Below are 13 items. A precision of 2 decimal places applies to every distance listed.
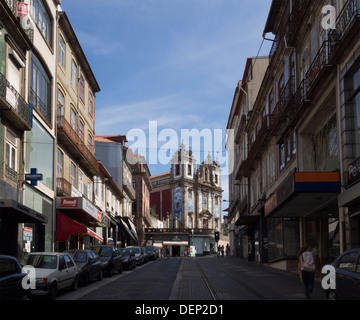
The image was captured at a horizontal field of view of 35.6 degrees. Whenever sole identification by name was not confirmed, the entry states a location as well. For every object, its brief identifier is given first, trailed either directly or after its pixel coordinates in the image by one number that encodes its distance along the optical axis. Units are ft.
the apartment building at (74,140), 106.52
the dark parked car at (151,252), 164.86
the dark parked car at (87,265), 68.46
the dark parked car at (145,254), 144.73
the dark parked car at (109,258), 85.30
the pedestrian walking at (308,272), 49.37
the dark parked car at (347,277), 35.99
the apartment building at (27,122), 74.49
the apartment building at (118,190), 182.59
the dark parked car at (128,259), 105.81
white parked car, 52.16
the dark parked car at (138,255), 128.60
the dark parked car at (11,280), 38.01
